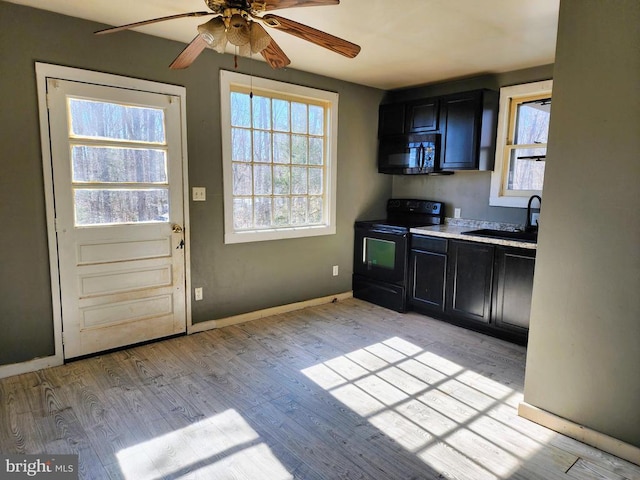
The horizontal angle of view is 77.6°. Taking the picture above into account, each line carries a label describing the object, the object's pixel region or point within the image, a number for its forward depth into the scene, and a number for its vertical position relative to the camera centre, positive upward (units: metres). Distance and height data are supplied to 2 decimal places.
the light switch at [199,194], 3.43 -0.05
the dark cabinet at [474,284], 3.35 -0.83
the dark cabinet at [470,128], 3.88 +0.65
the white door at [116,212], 2.86 -0.20
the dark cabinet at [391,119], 4.52 +0.84
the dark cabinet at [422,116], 4.19 +0.82
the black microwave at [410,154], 4.21 +0.42
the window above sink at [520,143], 3.77 +0.50
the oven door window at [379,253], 4.31 -0.69
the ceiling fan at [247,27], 1.75 +0.77
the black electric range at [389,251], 4.21 -0.66
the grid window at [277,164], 3.70 +0.25
